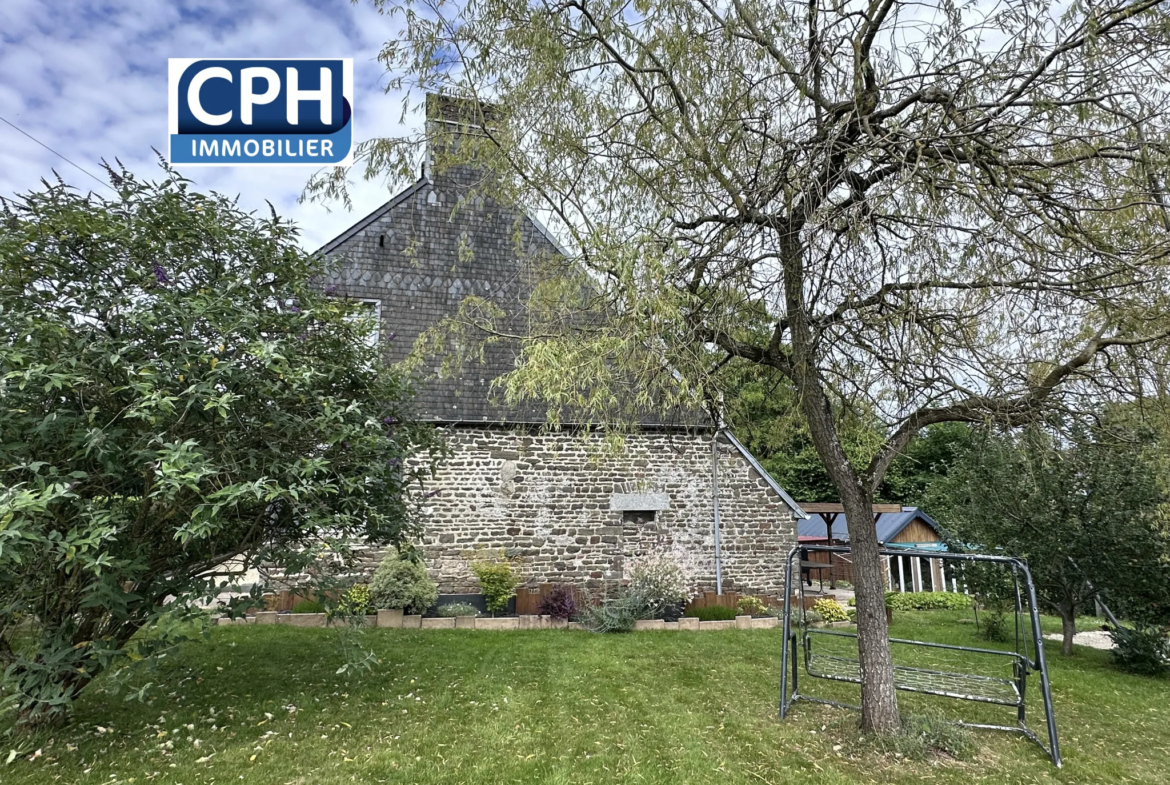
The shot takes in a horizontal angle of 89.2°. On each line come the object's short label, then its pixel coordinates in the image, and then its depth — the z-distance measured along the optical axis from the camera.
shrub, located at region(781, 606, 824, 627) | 10.44
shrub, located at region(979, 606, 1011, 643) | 9.73
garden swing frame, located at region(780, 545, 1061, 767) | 4.36
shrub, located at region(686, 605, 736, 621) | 9.64
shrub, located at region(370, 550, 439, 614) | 8.62
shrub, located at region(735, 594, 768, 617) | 10.24
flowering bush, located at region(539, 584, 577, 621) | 9.15
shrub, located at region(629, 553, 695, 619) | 9.48
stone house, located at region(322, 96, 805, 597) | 9.93
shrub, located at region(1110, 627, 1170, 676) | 7.92
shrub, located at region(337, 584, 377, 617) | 8.45
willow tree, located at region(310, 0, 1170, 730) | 3.92
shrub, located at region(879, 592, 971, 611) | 14.88
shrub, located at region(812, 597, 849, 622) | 10.70
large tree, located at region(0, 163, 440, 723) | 3.68
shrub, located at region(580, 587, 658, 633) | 8.73
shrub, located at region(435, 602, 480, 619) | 8.97
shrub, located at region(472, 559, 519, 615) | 9.30
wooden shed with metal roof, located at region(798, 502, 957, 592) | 18.78
